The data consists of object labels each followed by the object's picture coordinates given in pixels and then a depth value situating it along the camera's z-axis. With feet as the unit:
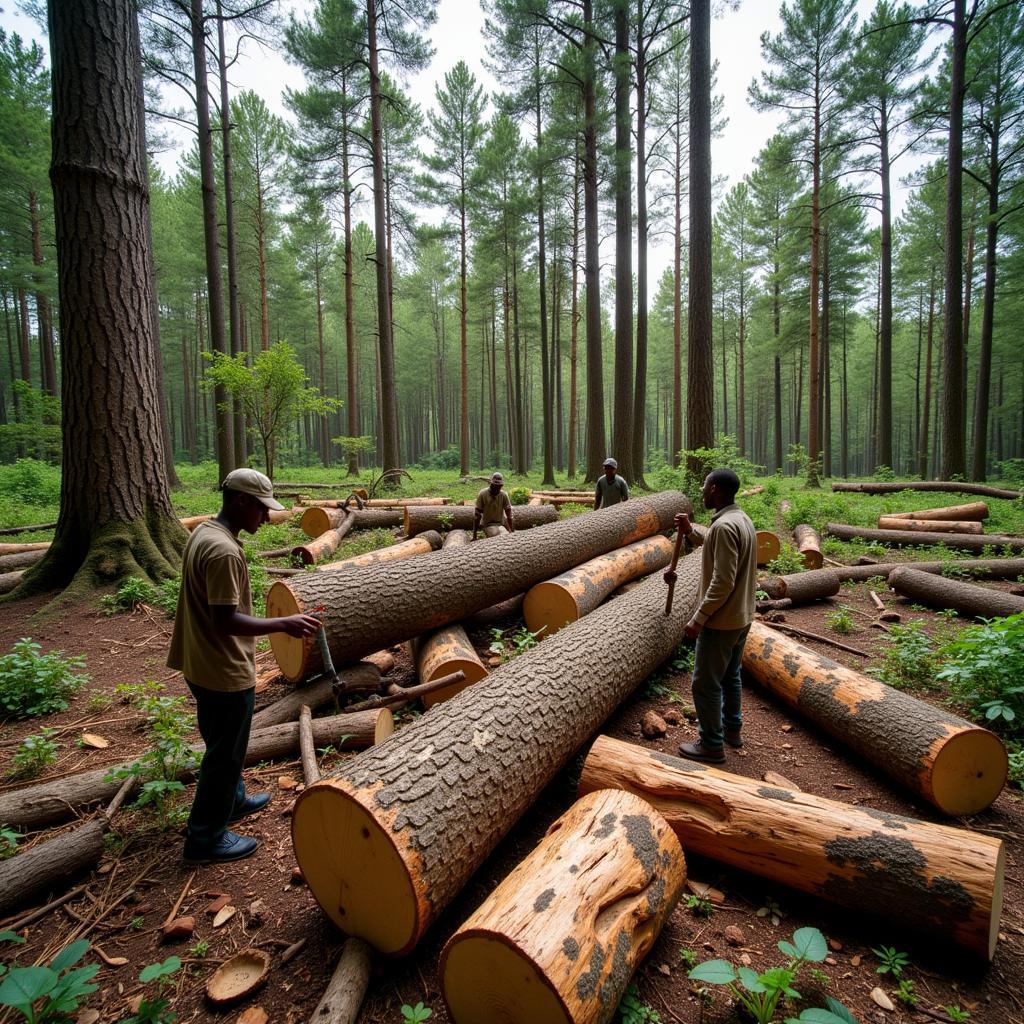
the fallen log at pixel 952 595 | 18.93
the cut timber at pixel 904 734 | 9.91
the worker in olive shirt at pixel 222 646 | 8.16
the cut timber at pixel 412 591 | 13.87
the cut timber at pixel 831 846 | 7.11
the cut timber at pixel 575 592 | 18.01
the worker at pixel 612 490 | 29.66
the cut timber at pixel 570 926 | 5.45
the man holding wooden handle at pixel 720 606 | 11.71
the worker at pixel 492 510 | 28.17
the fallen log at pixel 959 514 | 33.50
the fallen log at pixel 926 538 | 27.12
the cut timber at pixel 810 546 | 27.55
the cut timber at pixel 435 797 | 6.71
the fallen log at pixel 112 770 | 9.07
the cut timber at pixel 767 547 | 28.07
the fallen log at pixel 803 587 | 22.48
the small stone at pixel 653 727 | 12.92
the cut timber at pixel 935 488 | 40.60
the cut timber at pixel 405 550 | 22.40
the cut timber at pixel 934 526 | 31.24
